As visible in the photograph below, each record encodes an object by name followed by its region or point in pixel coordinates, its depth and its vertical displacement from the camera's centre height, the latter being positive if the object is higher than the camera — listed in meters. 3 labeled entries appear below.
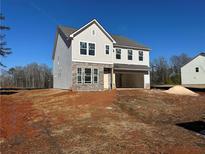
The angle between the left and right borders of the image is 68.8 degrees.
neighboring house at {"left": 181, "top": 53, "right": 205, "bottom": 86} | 31.22 +2.04
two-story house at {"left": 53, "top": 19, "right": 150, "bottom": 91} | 15.24 +2.57
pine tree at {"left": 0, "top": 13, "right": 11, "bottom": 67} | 17.32 +4.19
